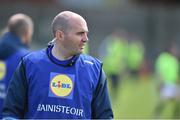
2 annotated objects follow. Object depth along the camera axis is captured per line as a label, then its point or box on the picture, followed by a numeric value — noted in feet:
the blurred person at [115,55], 75.24
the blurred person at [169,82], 60.14
